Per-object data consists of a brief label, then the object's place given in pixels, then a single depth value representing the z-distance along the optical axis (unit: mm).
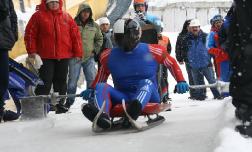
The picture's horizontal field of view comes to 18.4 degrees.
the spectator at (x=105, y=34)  13621
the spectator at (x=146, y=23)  10120
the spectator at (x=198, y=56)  15302
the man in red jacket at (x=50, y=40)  10442
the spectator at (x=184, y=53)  15512
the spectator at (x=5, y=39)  8351
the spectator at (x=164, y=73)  9780
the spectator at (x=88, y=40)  12532
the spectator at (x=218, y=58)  12321
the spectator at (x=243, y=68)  5302
